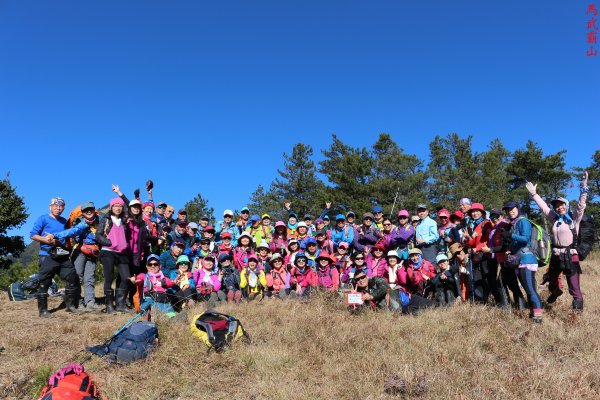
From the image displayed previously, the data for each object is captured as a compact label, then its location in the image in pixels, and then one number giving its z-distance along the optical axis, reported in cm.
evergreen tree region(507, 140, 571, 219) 3384
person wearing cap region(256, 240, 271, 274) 909
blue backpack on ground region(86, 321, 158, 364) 459
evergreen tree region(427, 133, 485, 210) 3070
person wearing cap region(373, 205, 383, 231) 1007
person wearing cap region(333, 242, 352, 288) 875
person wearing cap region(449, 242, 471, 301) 714
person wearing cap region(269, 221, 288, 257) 966
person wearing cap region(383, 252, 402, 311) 757
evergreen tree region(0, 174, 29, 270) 2233
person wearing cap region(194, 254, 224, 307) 804
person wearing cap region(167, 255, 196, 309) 761
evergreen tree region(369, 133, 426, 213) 2930
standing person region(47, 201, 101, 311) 743
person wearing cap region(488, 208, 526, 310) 618
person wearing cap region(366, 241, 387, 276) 797
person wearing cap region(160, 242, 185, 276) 842
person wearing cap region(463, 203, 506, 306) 656
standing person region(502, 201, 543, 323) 562
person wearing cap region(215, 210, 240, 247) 1026
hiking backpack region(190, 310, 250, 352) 498
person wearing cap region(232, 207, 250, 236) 1073
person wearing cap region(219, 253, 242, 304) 813
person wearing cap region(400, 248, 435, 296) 738
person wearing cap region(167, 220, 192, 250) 927
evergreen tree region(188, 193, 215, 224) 3204
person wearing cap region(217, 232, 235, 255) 933
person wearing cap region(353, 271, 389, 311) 684
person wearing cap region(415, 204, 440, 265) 802
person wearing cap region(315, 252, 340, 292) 848
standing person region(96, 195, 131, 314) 701
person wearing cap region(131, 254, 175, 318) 729
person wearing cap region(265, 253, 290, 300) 852
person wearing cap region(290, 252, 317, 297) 841
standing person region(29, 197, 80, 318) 685
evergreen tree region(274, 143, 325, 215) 3412
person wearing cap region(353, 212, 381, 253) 920
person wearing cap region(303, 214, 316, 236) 1095
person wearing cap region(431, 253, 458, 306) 717
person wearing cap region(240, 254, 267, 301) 851
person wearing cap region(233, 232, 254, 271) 895
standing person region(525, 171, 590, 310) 614
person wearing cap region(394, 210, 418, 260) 838
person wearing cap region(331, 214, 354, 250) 998
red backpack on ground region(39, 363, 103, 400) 315
